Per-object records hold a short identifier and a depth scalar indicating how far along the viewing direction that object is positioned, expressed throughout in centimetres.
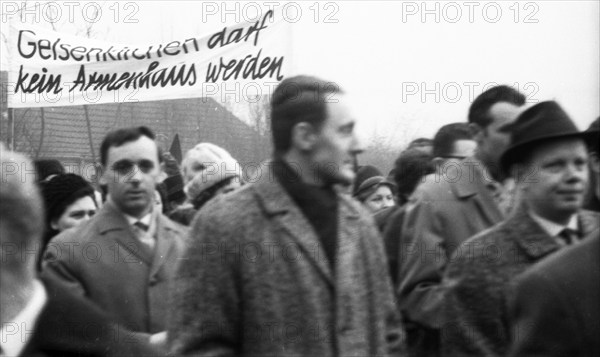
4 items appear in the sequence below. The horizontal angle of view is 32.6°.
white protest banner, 659
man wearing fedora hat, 328
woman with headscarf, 550
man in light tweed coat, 306
